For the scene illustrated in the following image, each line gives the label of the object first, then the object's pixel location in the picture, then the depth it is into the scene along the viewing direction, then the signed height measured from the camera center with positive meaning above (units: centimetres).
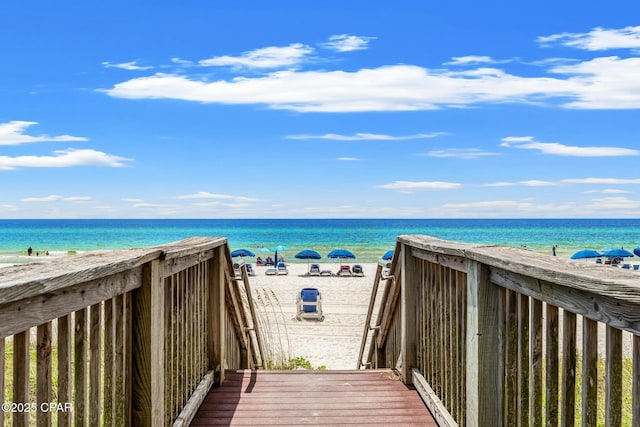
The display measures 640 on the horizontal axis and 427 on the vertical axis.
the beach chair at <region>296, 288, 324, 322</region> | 1592 -277
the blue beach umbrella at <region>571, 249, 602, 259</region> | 2988 -247
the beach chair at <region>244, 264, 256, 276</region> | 2878 -311
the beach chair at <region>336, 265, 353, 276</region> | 2908 -319
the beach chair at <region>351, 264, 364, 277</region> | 2922 -323
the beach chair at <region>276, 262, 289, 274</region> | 3023 -318
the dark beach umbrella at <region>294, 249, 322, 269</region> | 3212 -256
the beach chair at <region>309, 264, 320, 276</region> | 2963 -324
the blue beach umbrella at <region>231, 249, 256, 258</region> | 3014 -226
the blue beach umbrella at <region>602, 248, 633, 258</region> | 3084 -249
